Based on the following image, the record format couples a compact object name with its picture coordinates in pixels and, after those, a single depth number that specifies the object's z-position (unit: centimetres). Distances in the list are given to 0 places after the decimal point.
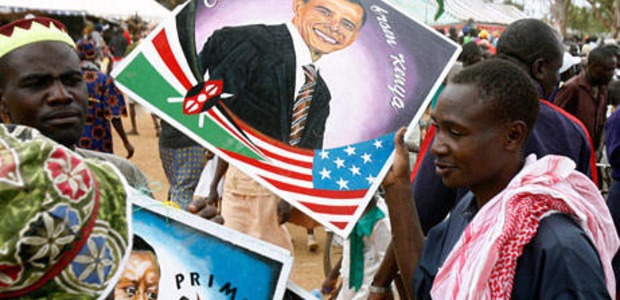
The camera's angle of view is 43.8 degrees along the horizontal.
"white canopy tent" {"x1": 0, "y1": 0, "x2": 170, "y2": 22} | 1706
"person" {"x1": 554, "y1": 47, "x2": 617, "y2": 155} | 745
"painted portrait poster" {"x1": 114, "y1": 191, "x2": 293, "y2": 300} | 231
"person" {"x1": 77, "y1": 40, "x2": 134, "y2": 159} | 593
